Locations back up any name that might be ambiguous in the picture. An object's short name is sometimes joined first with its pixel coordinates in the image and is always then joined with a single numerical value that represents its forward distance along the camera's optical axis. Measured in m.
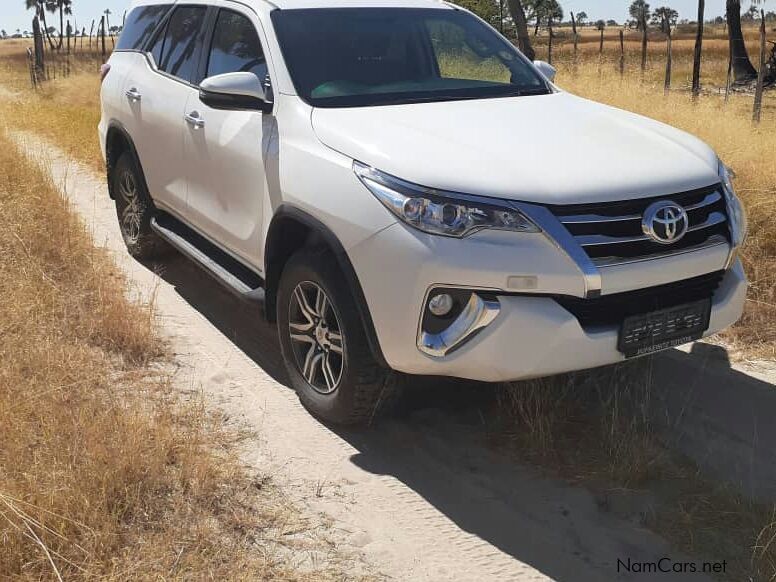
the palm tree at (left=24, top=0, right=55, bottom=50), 68.53
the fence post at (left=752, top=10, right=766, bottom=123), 10.99
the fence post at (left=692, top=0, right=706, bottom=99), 15.49
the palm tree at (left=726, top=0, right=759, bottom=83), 23.31
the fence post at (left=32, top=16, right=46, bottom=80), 32.41
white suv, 3.02
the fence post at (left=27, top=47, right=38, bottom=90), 27.09
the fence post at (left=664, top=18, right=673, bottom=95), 14.78
